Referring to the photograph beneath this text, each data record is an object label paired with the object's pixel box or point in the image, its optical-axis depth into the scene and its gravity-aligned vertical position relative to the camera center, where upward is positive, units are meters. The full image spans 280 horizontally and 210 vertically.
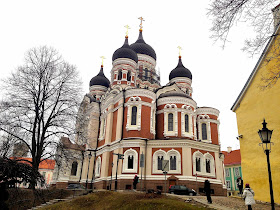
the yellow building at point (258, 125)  12.02 +2.78
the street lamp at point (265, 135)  8.73 +1.52
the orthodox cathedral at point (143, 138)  24.52 +4.00
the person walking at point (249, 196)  9.69 -0.68
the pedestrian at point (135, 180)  20.71 -0.51
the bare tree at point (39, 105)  17.98 +4.82
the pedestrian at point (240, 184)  18.80 -0.45
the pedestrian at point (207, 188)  13.22 -0.61
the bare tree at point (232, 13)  7.21 +4.73
